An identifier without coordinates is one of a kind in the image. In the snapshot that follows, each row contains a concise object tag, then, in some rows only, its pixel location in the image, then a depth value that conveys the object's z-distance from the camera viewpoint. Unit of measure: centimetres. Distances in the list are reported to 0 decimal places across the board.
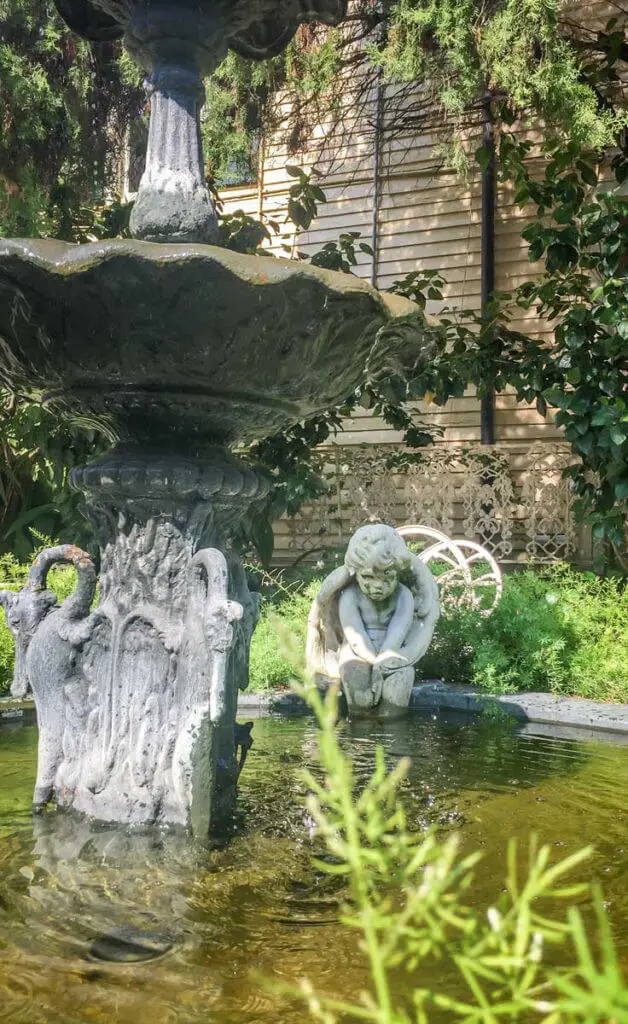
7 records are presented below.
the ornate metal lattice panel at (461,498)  918
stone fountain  275
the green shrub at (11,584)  545
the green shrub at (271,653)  581
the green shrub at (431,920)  38
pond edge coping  489
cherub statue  476
